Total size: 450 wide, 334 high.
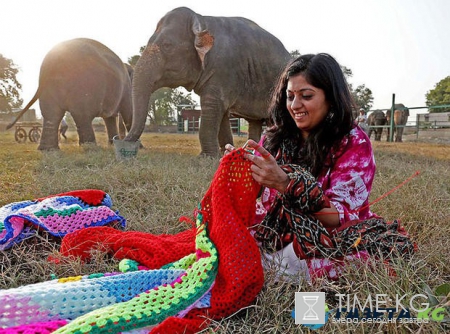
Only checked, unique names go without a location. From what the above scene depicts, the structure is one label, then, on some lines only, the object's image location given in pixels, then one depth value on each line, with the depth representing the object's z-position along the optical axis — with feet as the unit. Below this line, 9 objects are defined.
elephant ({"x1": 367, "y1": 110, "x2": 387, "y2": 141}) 48.37
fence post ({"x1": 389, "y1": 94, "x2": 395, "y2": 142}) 38.77
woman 4.15
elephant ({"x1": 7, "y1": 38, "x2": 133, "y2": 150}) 20.81
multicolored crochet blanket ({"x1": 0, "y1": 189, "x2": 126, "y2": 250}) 5.38
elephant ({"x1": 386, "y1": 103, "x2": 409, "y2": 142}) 44.59
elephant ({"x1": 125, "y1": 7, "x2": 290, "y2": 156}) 14.93
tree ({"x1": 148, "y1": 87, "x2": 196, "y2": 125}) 106.21
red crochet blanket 3.67
